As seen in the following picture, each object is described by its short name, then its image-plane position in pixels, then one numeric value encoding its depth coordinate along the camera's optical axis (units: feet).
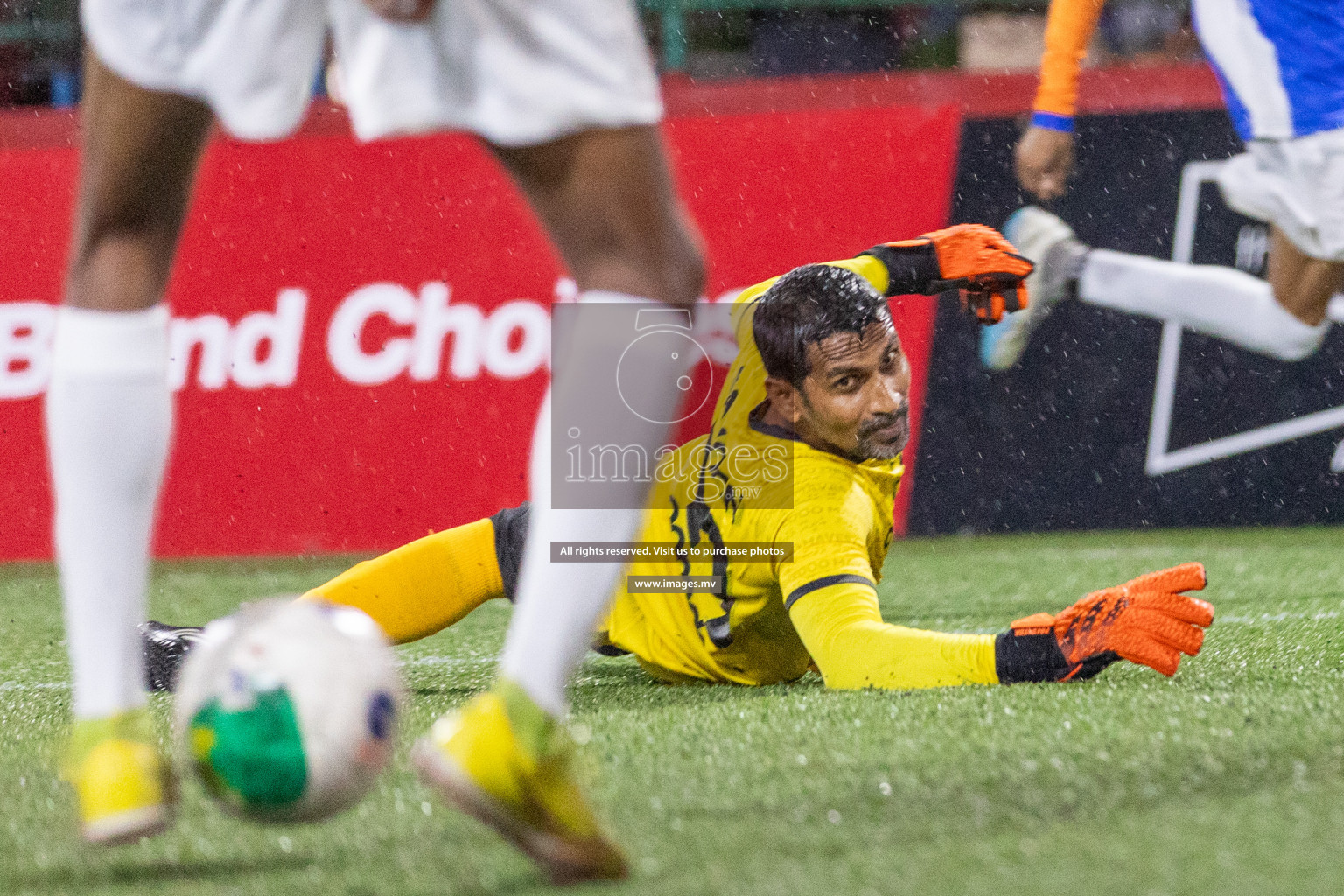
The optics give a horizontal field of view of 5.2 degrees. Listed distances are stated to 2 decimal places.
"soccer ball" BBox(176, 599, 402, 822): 45.87
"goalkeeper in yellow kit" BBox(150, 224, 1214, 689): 48.59
